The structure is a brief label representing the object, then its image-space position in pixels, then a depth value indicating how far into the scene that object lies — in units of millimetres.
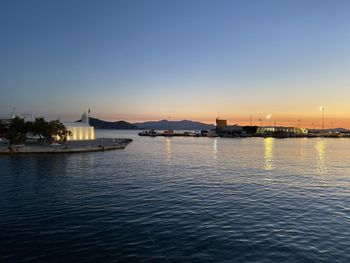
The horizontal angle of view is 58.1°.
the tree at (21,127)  90900
